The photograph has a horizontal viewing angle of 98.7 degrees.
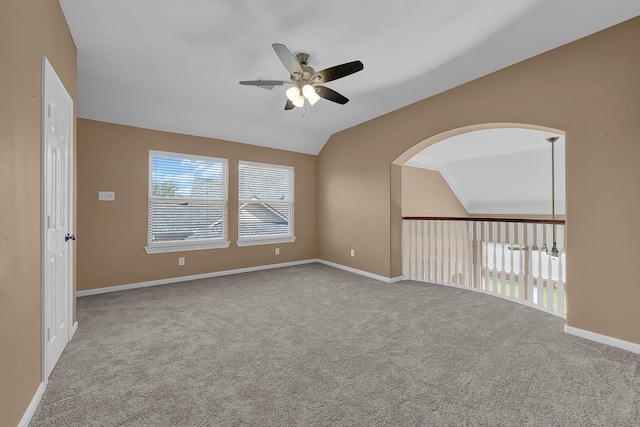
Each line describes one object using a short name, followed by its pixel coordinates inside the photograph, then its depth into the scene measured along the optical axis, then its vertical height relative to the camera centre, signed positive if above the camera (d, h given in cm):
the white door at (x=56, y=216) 179 -1
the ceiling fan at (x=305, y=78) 227 +124
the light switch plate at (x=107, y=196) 373 +25
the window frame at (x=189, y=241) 410 -28
